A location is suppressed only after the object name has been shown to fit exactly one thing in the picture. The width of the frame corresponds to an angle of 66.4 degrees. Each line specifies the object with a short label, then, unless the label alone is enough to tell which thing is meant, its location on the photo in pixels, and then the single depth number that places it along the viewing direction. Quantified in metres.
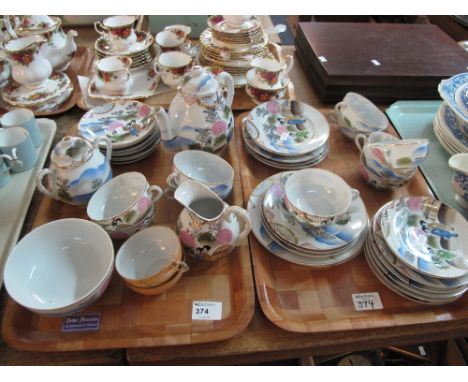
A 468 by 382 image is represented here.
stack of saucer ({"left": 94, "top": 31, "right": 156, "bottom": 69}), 1.18
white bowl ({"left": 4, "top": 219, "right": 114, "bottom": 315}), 0.63
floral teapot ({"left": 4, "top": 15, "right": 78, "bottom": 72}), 1.15
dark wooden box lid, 1.12
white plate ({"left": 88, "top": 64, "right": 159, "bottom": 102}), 1.08
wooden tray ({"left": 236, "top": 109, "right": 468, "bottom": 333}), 0.65
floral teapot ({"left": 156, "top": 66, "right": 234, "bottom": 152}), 0.80
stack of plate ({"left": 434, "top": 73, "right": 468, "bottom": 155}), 0.92
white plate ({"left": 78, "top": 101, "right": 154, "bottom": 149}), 0.91
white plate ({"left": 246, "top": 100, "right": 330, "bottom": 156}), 0.92
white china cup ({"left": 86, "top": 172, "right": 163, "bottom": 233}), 0.70
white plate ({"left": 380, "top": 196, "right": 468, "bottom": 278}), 0.67
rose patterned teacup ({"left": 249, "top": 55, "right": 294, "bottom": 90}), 1.07
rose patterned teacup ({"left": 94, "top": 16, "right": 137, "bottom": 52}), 1.18
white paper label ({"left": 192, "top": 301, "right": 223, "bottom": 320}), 0.65
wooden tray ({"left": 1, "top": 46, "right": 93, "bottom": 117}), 1.08
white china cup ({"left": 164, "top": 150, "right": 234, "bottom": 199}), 0.80
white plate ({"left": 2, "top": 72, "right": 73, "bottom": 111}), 1.07
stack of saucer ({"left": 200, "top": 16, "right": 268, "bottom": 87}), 1.17
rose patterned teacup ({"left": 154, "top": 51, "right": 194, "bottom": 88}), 1.09
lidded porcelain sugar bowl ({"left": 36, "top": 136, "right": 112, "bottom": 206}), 0.73
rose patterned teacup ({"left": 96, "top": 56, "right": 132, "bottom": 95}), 1.06
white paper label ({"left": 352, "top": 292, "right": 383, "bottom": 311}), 0.68
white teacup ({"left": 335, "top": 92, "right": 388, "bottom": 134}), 0.98
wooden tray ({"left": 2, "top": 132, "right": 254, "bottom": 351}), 0.61
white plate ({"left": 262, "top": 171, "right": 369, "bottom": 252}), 0.71
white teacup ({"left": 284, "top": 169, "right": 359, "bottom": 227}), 0.77
